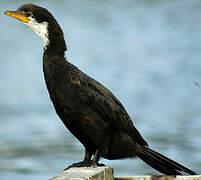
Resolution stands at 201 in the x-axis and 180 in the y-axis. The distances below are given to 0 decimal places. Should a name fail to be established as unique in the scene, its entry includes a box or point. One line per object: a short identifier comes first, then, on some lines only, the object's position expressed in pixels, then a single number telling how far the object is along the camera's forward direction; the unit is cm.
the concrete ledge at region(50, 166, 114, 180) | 1048
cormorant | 1291
